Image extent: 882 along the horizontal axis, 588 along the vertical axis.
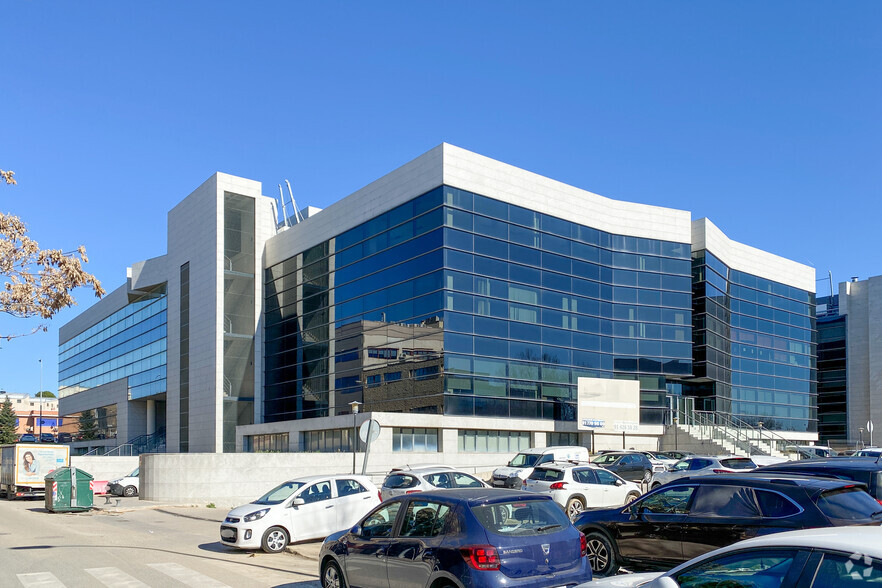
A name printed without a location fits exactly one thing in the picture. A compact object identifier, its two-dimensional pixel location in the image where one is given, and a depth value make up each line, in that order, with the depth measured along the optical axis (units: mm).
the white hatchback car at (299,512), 15578
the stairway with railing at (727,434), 46281
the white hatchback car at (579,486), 20828
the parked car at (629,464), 29297
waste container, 25734
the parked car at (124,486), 35094
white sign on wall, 42844
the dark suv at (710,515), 9609
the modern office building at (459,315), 40250
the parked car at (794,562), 4418
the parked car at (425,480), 19516
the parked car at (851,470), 12289
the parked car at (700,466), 25242
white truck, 33031
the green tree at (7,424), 102125
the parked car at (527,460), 26734
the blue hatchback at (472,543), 8289
